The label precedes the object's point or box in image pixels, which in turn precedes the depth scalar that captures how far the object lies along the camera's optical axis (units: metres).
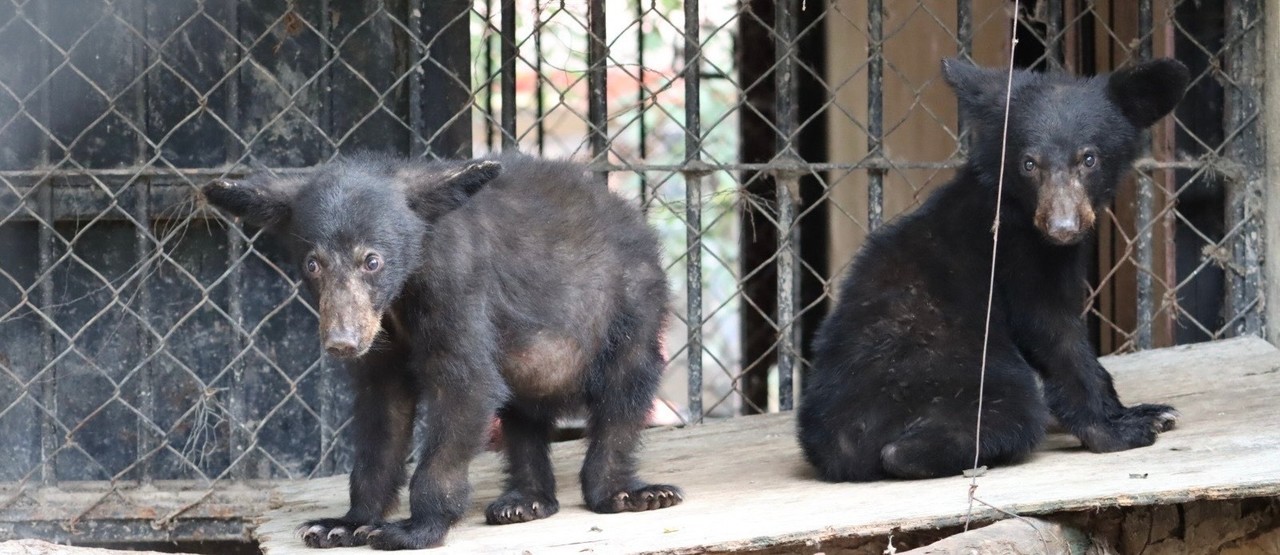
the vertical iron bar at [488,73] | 11.45
